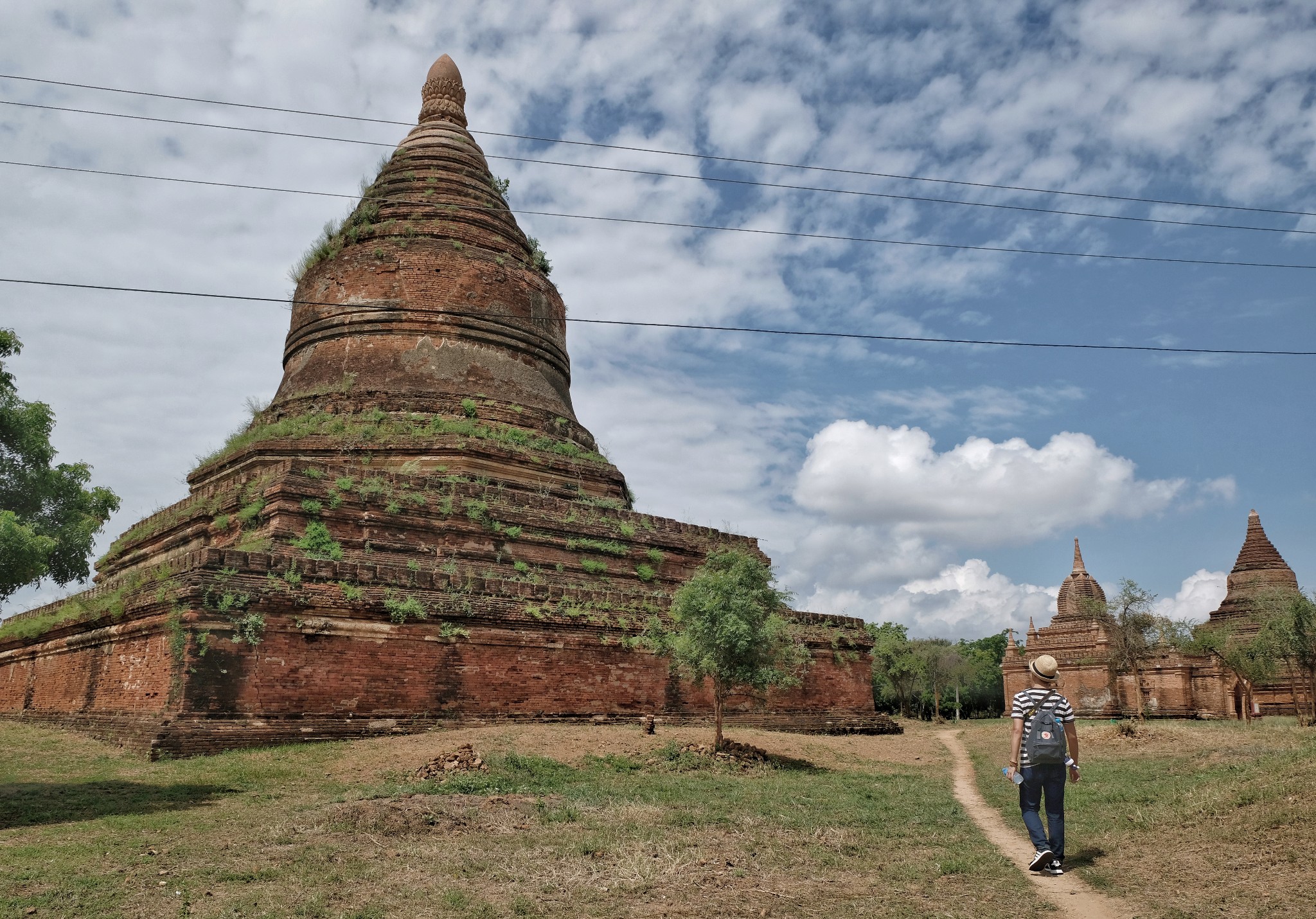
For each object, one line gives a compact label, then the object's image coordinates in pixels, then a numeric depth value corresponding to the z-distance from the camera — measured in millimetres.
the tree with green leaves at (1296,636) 24766
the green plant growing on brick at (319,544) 14812
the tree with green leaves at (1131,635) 30422
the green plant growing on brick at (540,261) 23562
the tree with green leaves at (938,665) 46812
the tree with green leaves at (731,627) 13586
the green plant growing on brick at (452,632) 14305
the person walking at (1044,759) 6750
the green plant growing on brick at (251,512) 15398
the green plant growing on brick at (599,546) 17828
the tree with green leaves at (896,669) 43225
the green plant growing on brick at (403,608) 13898
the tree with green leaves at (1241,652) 29109
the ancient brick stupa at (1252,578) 37000
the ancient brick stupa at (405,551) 12828
